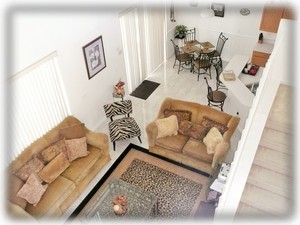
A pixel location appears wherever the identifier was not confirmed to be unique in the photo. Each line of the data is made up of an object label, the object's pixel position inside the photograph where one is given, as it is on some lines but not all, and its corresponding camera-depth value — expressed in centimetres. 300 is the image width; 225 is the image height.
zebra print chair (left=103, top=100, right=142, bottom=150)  704
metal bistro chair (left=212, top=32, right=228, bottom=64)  991
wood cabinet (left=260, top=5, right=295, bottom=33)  801
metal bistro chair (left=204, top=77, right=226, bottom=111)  805
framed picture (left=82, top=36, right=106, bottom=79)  669
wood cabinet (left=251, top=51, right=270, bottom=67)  876
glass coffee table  557
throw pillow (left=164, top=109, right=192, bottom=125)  684
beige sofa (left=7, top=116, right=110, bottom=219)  543
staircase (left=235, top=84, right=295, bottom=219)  396
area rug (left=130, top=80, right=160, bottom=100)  911
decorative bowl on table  547
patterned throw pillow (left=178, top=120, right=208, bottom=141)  652
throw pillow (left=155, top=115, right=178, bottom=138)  663
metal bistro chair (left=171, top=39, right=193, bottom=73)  992
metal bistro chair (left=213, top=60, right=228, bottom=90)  910
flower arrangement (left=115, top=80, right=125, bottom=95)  791
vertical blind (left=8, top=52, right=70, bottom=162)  542
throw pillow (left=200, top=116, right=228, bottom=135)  641
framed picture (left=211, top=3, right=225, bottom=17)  961
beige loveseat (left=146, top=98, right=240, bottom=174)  629
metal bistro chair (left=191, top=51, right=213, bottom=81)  954
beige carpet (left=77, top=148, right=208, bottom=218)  615
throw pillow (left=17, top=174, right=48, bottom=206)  536
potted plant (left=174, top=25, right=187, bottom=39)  1052
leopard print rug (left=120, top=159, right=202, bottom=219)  592
